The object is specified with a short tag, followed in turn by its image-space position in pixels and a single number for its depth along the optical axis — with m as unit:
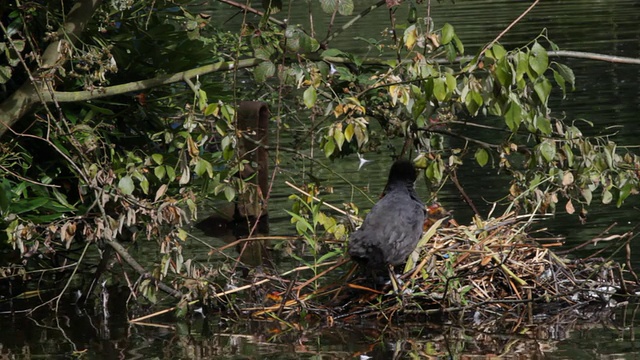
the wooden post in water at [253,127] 21.66
